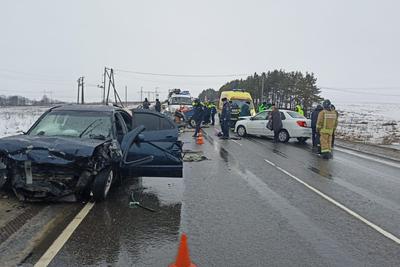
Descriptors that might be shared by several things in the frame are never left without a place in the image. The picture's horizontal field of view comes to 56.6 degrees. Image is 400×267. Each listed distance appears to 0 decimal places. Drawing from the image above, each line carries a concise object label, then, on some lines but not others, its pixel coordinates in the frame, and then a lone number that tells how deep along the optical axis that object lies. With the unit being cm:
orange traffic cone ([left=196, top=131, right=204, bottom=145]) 1533
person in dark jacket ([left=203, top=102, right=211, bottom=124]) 2555
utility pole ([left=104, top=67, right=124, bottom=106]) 4534
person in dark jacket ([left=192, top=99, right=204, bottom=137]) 1821
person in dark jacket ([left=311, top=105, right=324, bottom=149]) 1502
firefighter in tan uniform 1243
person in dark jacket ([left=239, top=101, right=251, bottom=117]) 2312
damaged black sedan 554
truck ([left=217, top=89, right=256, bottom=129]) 2707
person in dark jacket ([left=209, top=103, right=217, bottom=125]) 2751
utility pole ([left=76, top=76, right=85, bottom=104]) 5902
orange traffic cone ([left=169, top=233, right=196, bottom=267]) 349
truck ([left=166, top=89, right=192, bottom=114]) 2790
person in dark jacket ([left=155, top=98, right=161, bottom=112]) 2714
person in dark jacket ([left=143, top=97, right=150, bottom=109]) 2605
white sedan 1667
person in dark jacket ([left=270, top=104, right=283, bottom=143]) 1666
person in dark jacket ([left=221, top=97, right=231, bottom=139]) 1755
